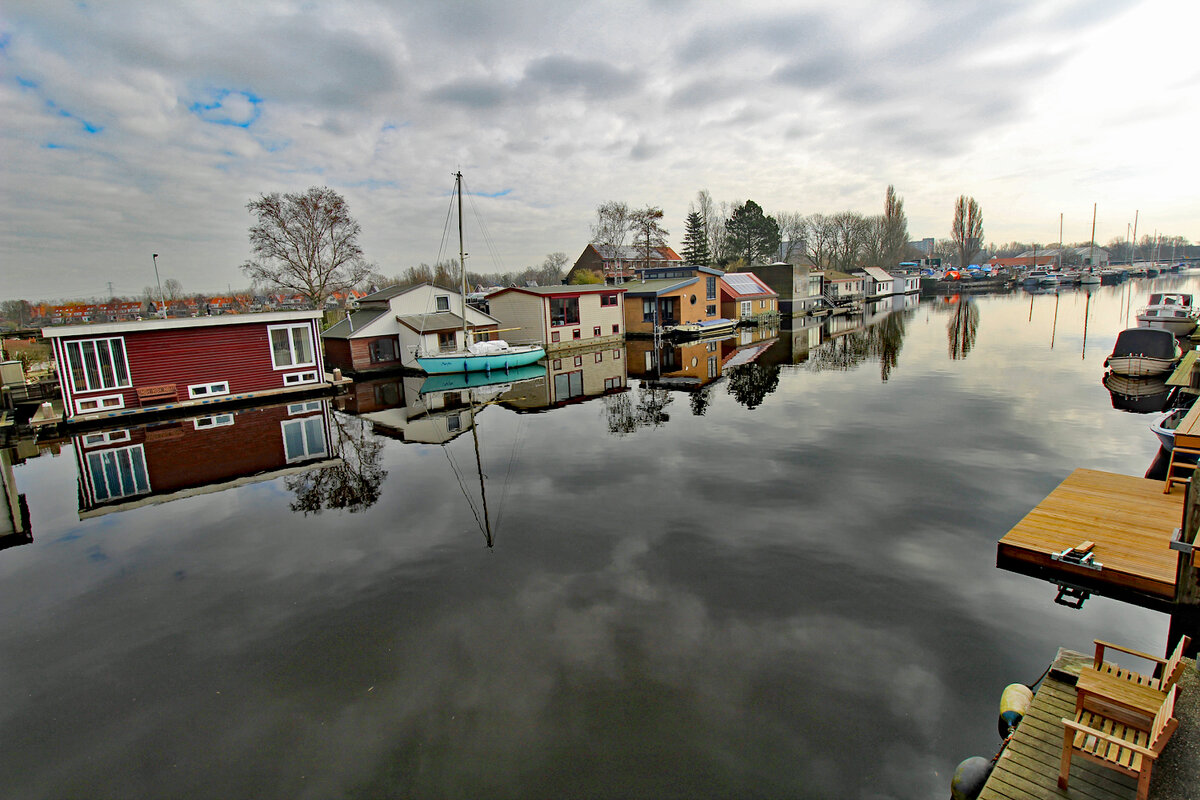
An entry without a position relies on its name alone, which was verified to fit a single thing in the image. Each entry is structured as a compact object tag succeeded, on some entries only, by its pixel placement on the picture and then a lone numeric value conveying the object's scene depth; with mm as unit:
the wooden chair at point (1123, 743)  4164
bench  21873
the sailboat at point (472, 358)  29328
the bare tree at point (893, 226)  105938
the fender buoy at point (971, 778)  4871
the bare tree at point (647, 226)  70188
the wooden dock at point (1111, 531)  8055
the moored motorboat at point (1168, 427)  13180
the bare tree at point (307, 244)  42094
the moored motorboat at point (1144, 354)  23828
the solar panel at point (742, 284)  54812
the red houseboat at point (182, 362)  20703
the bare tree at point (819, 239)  98000
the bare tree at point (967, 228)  117938
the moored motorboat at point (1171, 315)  32688
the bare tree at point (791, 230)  99375
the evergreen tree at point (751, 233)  80625
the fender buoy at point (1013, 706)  5570
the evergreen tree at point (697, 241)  78188
